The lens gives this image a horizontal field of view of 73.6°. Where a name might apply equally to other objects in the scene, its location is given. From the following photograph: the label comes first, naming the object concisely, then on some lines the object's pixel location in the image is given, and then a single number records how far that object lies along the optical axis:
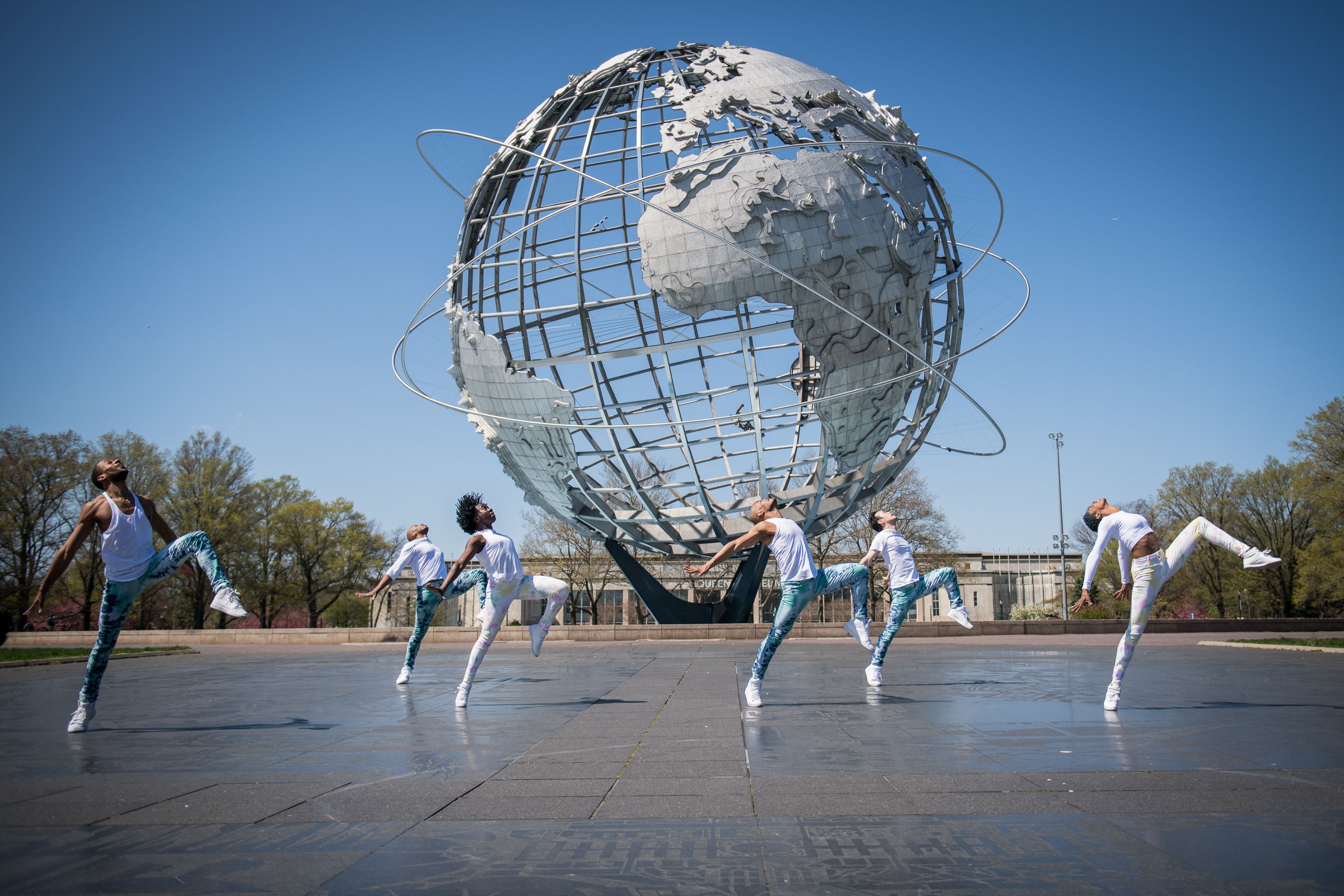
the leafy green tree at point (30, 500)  32.22
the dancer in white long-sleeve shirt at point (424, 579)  8.98
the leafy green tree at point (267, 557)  41.34
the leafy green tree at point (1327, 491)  33.00
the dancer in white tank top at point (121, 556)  5.82
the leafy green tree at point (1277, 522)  41.53
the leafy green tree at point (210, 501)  37.59
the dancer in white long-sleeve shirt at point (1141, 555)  6.62
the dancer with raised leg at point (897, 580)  8.55
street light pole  46.47
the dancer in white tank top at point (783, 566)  6.86
